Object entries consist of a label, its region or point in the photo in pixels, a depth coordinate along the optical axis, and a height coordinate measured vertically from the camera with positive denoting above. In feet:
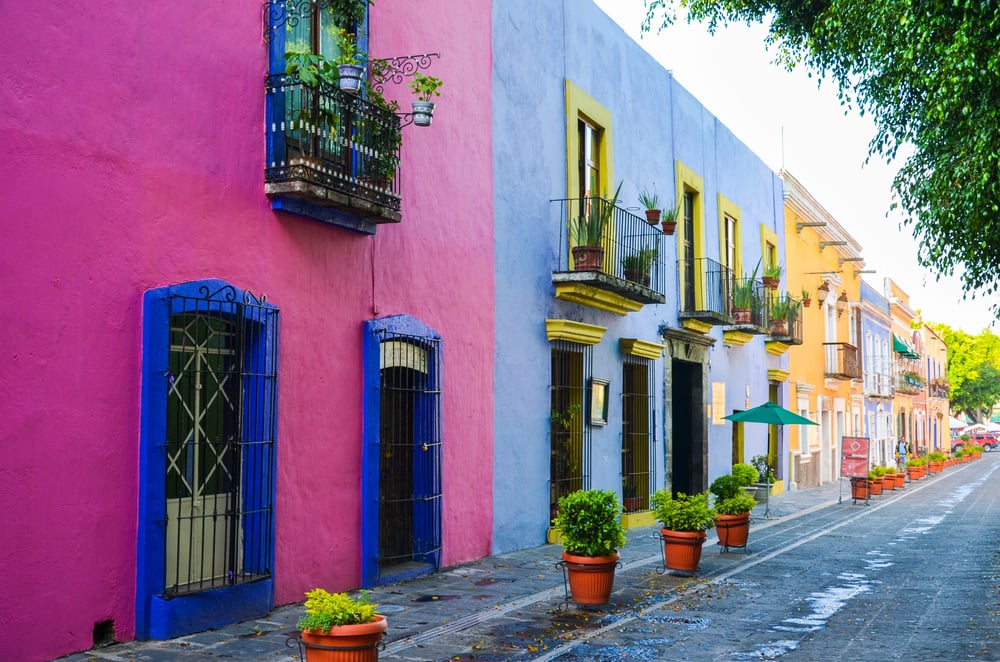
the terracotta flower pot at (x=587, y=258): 44.73 +7.40
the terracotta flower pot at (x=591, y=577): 29.25 -4.51
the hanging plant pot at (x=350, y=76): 28.45 +9.91
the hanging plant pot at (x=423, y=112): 31.17 +9.73
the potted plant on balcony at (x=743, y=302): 67.15 +8.21
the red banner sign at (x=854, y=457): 73.87 -2.48
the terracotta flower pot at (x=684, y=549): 35.94 -4.55
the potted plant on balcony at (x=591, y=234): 44.78 +8.55
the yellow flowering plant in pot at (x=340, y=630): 17.70 -3.69
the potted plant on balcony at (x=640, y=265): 48.75 +7.79
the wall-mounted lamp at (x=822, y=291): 100.25 +13.33
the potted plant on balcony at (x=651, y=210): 50.52 +10.78
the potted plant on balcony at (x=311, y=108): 27.86 +8.95
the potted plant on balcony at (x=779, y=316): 77.05 +8.30
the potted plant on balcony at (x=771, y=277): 72.54 +10.64
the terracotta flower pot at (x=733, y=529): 42.75 -4.54
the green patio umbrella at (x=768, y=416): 57.16 +0.43
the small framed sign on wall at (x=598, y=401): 47.93 +1.09
